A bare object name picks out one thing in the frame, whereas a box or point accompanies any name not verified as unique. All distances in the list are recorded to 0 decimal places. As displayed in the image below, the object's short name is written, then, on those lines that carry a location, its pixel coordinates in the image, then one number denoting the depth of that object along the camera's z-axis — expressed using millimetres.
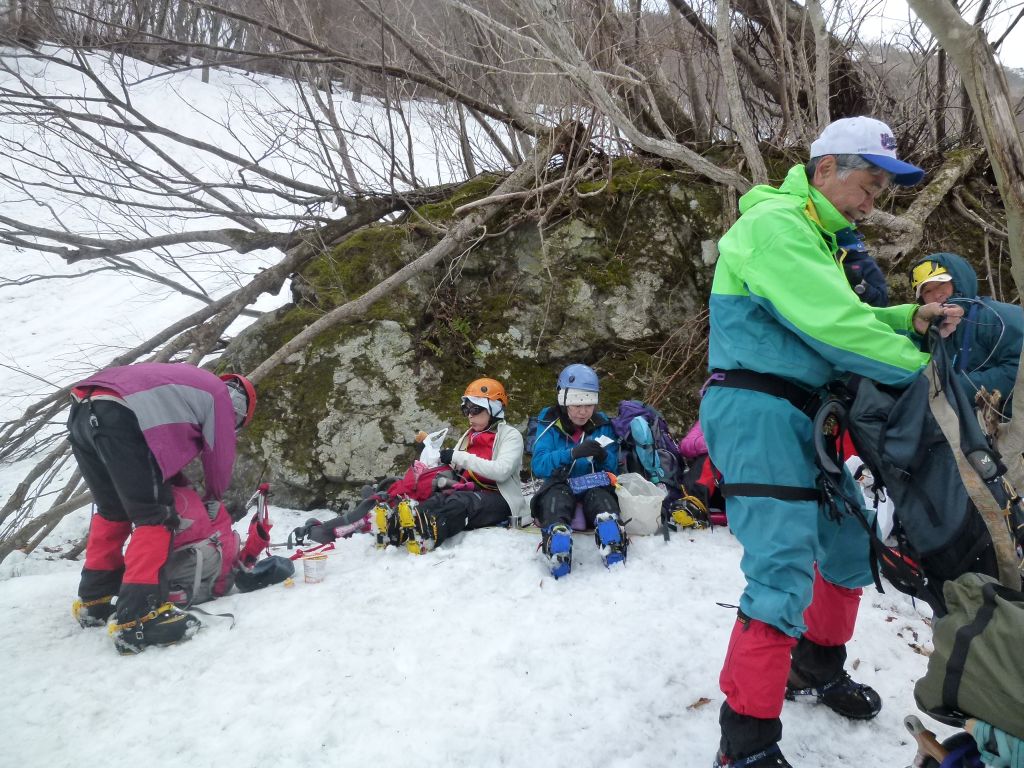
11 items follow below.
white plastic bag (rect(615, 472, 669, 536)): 4301
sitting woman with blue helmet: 3936
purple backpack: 4976
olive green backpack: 1414
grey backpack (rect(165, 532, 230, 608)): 3545
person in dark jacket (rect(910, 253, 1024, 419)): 3713
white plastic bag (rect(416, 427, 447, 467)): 5082
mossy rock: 6008
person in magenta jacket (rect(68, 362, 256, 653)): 3166
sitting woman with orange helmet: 4414
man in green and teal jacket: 1912
